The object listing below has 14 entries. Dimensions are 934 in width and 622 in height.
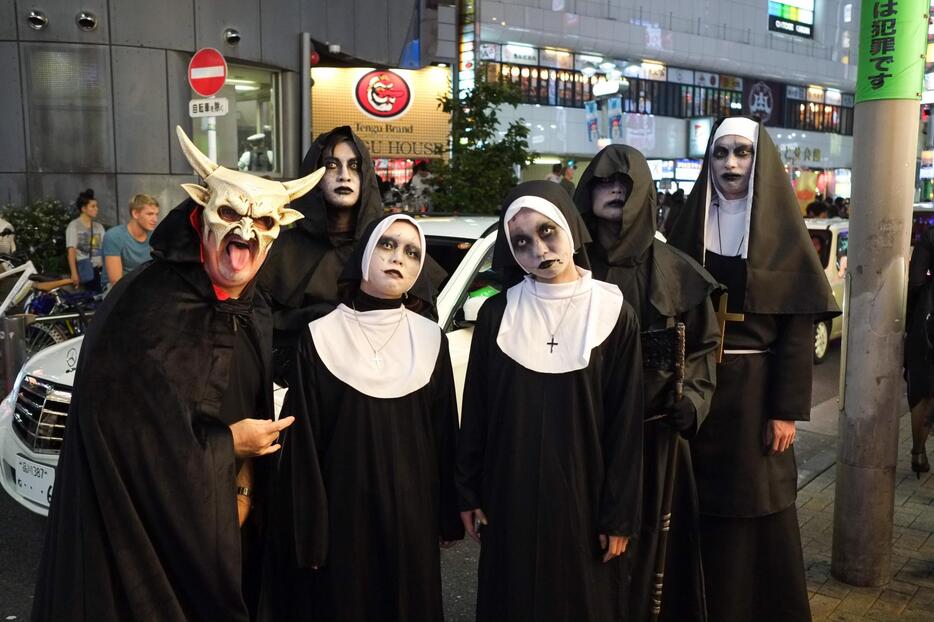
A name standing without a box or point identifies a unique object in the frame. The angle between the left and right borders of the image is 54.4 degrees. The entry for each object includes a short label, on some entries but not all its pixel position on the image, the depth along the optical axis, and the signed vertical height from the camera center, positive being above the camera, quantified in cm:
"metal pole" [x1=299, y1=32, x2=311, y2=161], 1759 +193
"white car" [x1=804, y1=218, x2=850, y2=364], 1094 -73
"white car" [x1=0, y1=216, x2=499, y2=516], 484 -104
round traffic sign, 1028 +133
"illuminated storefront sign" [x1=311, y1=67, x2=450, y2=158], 2341 +221
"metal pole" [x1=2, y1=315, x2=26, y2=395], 721 -124
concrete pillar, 436 -43
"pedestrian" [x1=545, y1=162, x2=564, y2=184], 1752 +36
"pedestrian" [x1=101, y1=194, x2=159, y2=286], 914 -52
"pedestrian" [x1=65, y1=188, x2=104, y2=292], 1110 -69
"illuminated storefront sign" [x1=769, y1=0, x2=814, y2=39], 5017 +976
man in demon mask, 265 -77
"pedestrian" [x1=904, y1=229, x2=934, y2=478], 605 -93
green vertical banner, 432 +70
